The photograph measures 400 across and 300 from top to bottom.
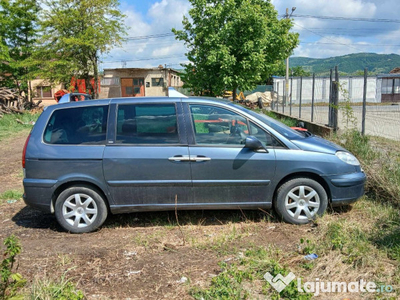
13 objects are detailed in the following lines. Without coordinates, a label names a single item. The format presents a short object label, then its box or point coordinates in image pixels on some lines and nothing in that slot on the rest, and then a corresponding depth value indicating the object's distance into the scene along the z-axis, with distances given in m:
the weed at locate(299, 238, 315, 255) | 3.95
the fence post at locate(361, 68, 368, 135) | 9.02
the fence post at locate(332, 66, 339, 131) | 10.17
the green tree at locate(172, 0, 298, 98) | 13.22
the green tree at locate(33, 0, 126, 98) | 25.67
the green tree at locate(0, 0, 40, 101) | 26.47
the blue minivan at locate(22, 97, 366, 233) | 4.75
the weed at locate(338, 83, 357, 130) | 7.68
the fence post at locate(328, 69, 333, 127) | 10.75
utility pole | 28.35
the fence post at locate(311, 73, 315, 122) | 13.00
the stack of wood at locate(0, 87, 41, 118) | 21.66
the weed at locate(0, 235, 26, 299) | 2.89
